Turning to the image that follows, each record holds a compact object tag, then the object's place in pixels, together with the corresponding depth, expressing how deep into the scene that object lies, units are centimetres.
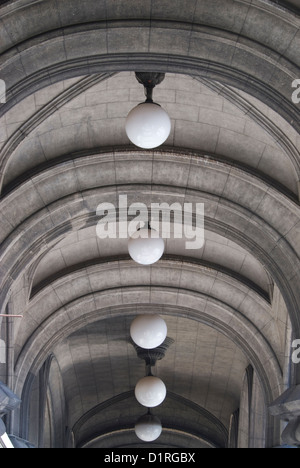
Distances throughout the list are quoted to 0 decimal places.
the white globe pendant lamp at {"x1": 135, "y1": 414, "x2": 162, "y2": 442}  2020
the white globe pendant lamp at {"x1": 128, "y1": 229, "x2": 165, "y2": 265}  1159
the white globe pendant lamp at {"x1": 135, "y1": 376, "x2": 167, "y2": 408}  1717
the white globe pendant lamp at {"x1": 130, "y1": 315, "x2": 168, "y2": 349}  1511
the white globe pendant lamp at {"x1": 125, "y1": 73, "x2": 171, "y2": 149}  895
